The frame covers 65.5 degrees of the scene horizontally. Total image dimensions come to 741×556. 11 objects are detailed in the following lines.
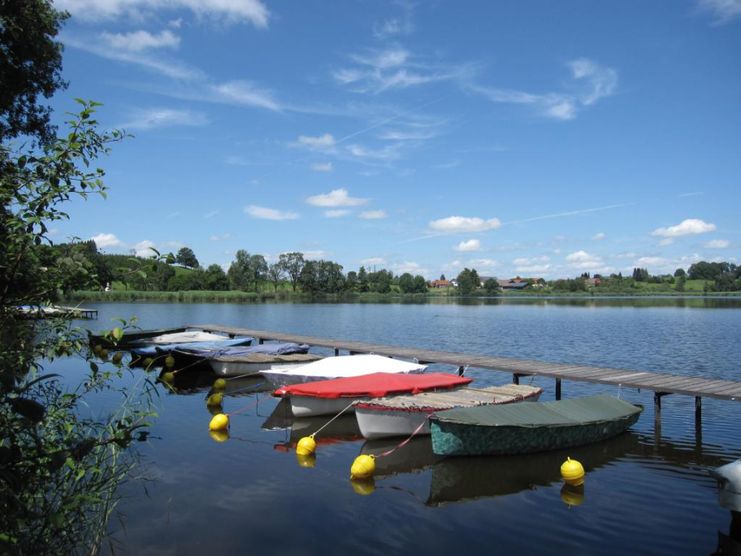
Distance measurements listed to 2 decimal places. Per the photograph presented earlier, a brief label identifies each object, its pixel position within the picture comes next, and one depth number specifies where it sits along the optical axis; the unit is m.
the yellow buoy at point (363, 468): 10.94
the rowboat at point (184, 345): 25.31
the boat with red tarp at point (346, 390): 15.11
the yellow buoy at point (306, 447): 12.38
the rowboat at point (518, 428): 12.02
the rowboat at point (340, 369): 17.70
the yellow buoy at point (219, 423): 14.45
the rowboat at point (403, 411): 13.46
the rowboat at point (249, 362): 22.20
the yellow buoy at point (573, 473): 10.70
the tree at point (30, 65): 15.82
